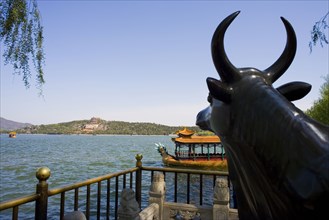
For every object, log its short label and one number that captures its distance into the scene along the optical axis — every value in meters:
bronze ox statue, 1.11
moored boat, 25.36
